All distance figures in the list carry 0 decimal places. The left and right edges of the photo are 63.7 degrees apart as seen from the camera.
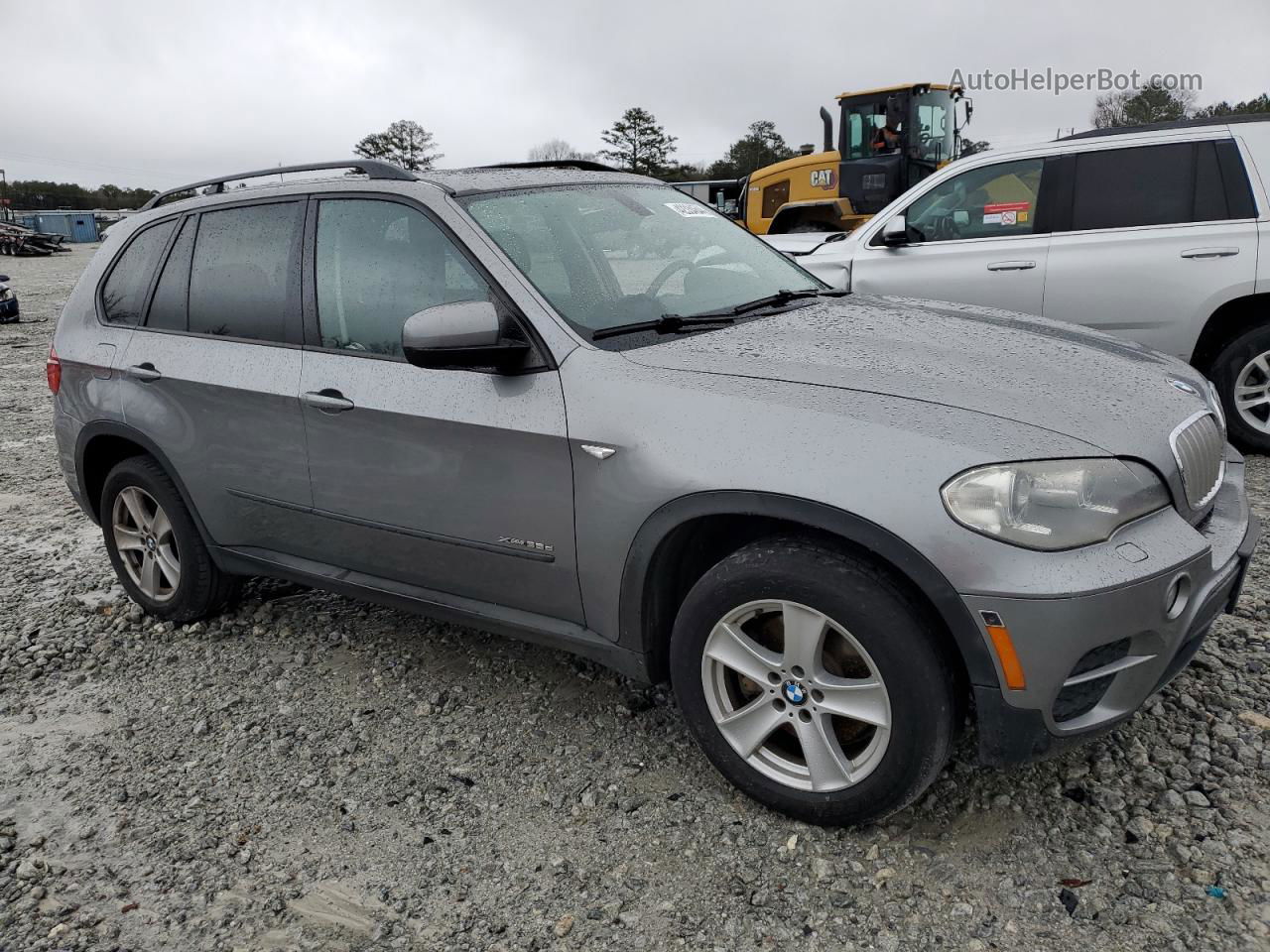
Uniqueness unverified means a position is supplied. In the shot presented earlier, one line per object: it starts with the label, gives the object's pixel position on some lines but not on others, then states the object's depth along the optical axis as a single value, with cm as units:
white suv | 582
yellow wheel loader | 1141
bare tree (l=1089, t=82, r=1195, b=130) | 3466
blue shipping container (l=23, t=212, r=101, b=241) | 5116
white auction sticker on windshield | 387
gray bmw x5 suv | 230
